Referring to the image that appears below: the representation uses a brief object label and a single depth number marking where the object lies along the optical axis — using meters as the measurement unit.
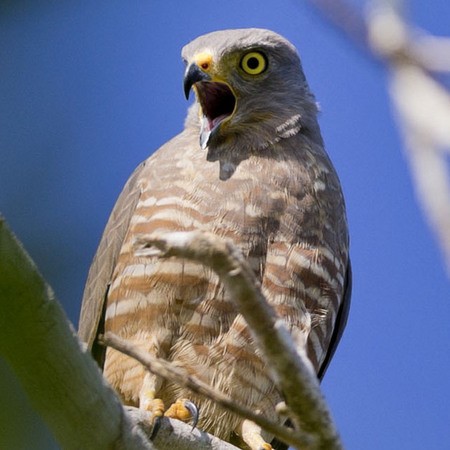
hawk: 7.99
